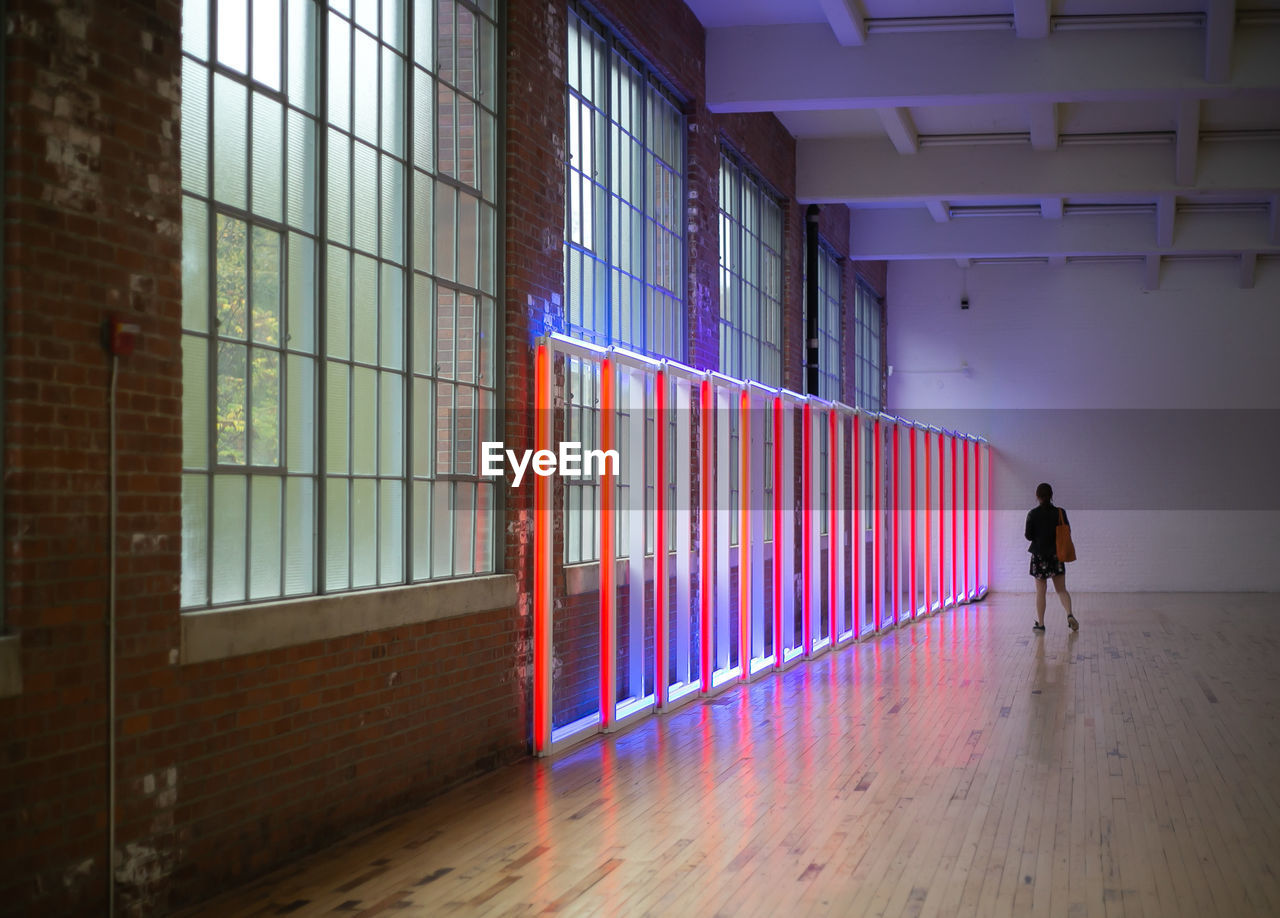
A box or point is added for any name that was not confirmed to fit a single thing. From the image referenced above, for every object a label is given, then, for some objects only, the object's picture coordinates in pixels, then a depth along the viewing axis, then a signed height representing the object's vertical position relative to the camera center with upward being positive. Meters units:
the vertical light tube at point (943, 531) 17.11 -0.50
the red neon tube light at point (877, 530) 14.01 -0.39
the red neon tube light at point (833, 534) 12.71 -0.40
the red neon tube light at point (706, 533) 9.20 -0.28
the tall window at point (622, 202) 8.21 +1.95
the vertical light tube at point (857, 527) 13.72 -0.36
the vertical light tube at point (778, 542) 10.84 -0.41
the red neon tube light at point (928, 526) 16.42 -0.41
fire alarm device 3.95 +0.46
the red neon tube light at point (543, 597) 7.01 -0.55
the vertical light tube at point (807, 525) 11.84 -0.29
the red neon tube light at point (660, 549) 8.52 -0.37
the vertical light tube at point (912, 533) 15.12 -0.46
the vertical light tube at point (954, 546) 17.84 -0.72
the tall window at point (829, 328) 15.88 +2.00
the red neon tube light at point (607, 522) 7.60 -0.17
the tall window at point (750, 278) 11.77 +2.00
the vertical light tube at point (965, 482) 18.39 +0.14
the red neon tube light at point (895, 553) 14.68 -0.67
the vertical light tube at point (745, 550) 10.03 -0.44
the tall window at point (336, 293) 4.62 +0.80
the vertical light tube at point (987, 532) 19.80 -0.60
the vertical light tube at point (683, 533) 8.95 -0.28
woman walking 13.86 -0.57
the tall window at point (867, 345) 18.44 +2.08
